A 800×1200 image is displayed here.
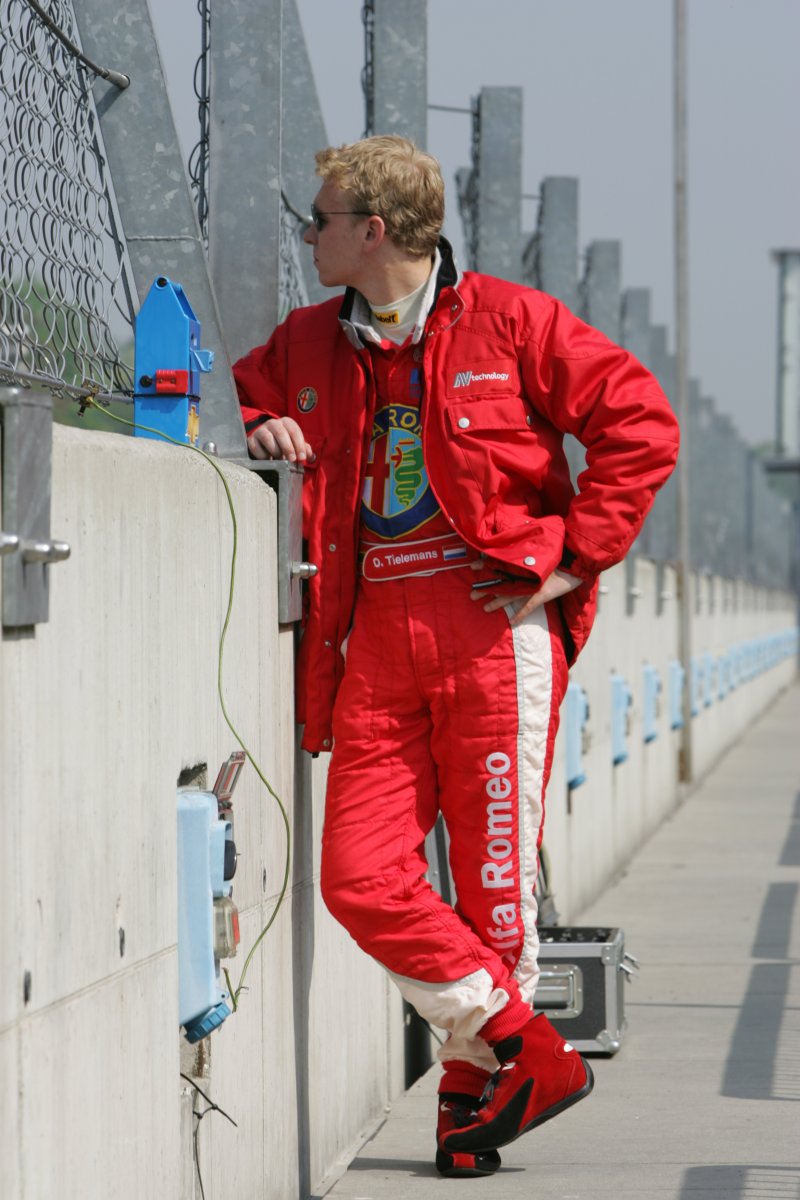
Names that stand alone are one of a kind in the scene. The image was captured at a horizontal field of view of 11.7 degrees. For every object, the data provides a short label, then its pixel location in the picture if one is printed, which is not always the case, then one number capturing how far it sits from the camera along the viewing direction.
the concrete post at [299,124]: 11.13
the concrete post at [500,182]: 14.85
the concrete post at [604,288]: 21.09
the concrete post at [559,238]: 18.04
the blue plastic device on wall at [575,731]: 16.24
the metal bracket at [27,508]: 4.88
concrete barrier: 5.06
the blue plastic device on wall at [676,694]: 28.33
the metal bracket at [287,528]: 8.16
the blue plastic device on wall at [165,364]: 7.59
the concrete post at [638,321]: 26.26
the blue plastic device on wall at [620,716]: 20.07
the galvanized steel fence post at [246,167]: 8.91
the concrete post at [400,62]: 11.80
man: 7.89
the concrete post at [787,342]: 73.40
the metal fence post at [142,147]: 7.67
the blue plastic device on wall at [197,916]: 6.55
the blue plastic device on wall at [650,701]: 24.00
